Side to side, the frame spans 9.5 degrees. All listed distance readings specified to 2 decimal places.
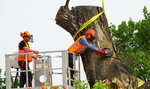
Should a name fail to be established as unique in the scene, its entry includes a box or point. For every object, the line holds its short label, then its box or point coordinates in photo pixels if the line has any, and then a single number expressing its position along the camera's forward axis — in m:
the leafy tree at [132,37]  55.44
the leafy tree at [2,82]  51.45
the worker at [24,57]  32.34
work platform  31.50
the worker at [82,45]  33.16
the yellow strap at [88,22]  33.88
